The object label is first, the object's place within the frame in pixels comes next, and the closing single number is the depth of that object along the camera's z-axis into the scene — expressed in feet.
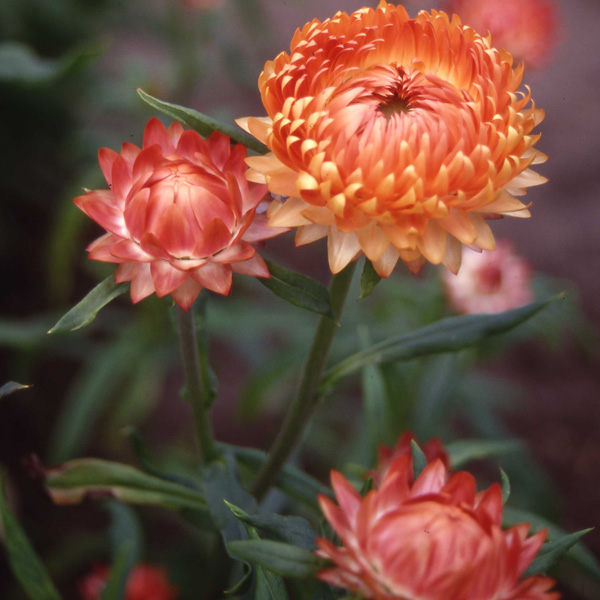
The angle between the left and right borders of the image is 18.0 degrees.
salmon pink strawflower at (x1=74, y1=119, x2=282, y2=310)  1.12
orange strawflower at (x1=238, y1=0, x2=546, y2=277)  1.11
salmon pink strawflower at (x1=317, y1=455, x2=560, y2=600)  1.06
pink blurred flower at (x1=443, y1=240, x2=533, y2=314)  1.56
